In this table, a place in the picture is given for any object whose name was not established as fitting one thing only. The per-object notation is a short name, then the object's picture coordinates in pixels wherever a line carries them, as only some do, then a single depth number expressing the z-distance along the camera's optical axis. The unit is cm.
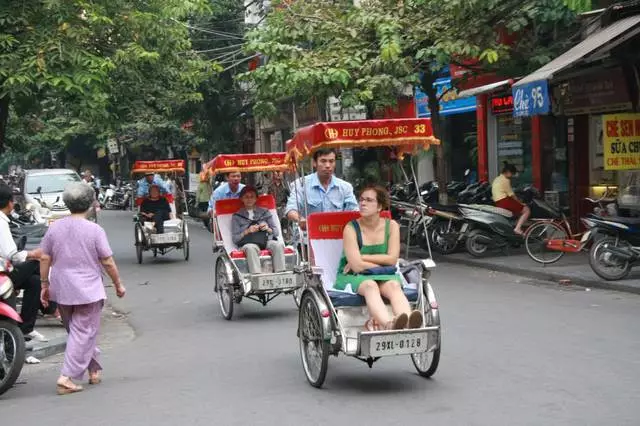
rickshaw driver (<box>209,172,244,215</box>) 1226
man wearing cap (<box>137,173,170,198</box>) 1941
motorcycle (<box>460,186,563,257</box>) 1650
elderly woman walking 722
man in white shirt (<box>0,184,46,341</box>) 813
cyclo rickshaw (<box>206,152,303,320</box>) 1059
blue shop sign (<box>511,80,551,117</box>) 1365
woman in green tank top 696
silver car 2279
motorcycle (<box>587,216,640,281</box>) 1259
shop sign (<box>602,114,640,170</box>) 1516
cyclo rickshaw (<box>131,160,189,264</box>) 1830
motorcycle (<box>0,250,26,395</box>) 713
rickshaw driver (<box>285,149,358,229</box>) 885
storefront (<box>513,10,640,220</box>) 1313
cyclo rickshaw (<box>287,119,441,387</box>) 661
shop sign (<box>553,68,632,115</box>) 1580
